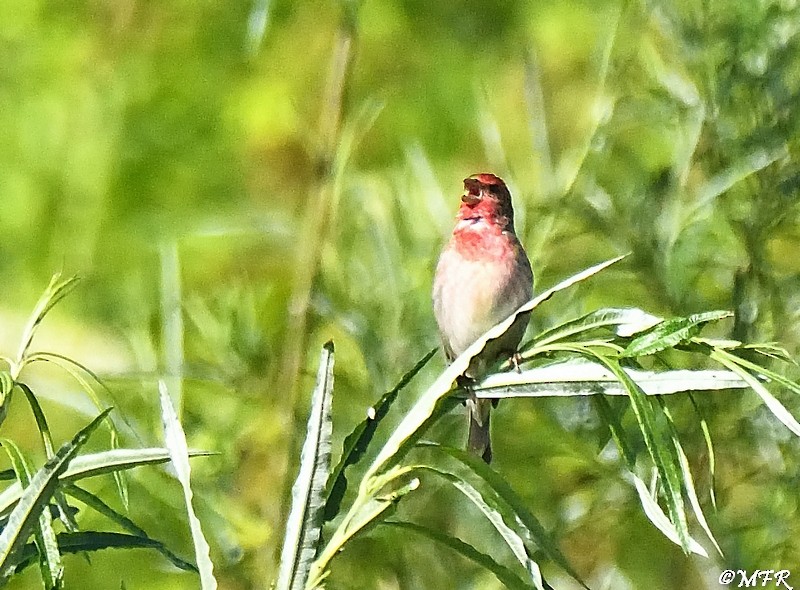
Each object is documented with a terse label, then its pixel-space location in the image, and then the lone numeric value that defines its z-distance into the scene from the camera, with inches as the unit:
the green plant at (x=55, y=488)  268.5
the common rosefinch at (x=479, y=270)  392.4
